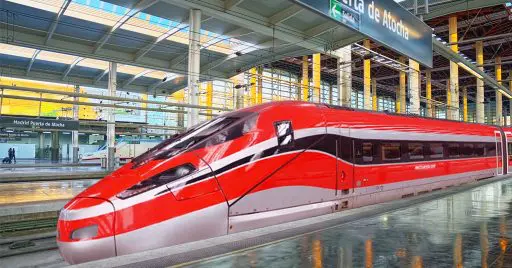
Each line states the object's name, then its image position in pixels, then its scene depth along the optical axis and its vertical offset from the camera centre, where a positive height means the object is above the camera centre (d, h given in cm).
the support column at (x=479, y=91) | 3259 +461
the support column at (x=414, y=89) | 2422 +347
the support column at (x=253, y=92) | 3107 +453
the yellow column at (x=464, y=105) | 4727 +520
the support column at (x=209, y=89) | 2827 +412
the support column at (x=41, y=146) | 3881 +42
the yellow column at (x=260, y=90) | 3439 +528
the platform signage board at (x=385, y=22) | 669 +231
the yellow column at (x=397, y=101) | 4429 +554
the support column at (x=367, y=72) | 2362 +582
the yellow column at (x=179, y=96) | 2961 +388
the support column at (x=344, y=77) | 1852 +333
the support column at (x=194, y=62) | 1524 +333
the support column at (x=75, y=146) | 2789 +30
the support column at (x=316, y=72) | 3009 +584
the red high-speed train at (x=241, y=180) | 505 -45
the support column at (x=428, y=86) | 3815 +584
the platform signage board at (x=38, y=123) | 1401 +102
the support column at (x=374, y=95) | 4440 +590
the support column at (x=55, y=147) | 3203 +24
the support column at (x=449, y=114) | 2975 +265
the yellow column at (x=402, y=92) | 3706 +511
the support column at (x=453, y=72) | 2688 +550
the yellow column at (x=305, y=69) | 3566 +688
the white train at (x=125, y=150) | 3195 +5
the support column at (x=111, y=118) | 2133 +176
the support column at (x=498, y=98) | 3672 +454
